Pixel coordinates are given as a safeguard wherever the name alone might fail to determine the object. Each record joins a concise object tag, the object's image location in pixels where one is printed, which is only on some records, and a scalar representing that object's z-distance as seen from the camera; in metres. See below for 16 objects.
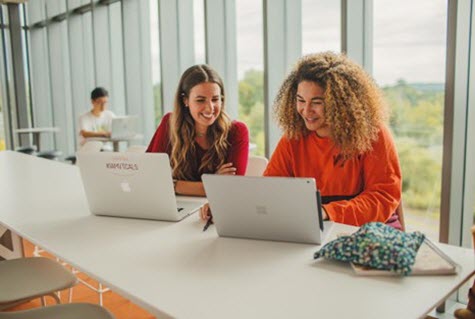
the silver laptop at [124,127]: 5.23
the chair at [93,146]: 3.62
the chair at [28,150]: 6.44
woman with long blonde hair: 2.28
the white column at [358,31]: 3.16
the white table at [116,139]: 5.31
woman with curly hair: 1.76
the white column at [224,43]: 4.39
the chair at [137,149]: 3.00
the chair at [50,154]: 6.10
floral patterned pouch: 1.13
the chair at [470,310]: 1.25
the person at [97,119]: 5.66
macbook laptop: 1.62
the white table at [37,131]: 6.90
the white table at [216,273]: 1.01
